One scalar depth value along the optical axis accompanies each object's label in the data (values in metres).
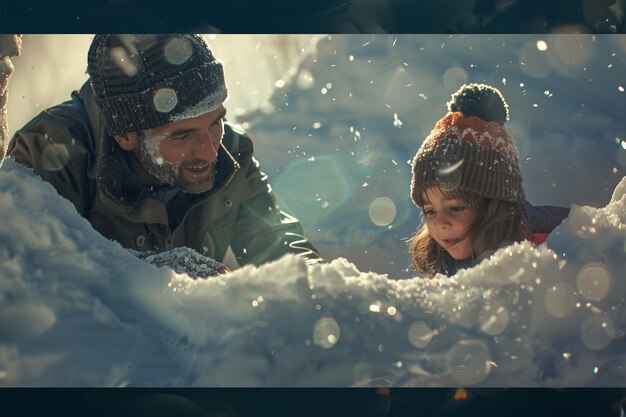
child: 2.64
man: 2.62
